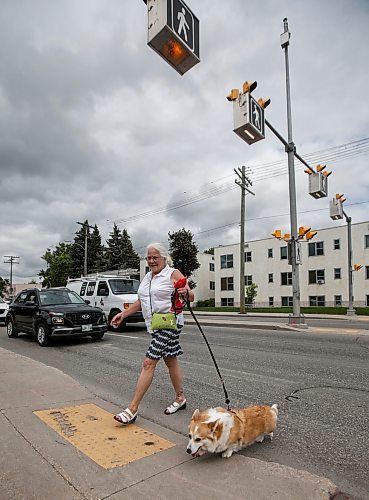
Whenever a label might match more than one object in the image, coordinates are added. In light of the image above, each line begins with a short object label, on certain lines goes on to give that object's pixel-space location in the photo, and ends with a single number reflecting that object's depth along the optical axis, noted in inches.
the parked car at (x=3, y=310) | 737.6
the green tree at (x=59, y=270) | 2372.4
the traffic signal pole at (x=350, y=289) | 906.1
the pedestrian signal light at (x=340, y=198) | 745.0
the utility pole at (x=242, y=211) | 1139.3
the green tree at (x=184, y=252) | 1752.0
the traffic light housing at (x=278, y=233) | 622.8
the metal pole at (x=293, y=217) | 571.5
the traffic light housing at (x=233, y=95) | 381.4
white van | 549.4
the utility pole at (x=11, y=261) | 3531.0
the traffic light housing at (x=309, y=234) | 587.3
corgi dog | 114.8
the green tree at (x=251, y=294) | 1565.7
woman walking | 155.2
